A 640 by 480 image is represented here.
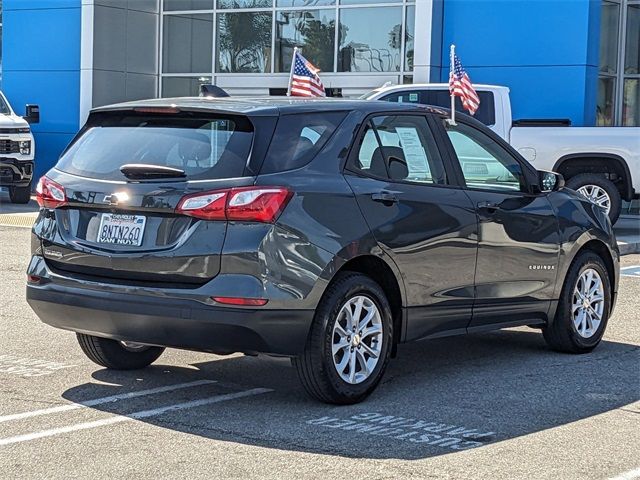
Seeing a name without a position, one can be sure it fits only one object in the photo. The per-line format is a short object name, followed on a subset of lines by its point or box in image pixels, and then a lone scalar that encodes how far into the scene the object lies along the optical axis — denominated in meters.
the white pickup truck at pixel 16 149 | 21.28
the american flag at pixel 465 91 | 15.78
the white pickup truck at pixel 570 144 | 17.59
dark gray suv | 6.39
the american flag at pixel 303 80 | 18.56
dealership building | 21.06
